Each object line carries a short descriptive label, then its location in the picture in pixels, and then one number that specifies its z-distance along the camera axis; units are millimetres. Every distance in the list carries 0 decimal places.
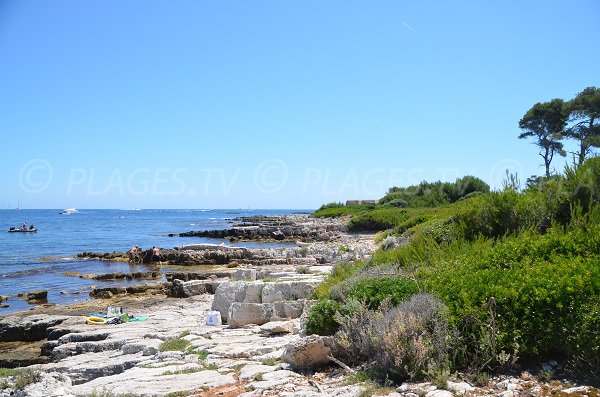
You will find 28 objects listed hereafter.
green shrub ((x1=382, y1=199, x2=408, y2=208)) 62200
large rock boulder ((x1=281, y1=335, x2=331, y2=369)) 6652
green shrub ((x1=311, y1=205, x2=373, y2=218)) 75912
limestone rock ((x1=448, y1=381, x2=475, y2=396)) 4895
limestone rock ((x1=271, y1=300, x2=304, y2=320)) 10977
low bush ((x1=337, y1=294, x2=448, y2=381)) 5410
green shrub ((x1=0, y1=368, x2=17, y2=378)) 8302
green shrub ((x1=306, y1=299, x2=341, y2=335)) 7449
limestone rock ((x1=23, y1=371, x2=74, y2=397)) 5930
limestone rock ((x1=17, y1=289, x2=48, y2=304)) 19078
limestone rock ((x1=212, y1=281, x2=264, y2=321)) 12055
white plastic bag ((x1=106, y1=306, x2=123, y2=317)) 14478
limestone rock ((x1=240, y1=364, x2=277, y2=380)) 6777
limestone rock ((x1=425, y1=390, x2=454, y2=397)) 4812
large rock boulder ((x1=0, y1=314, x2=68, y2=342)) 13508
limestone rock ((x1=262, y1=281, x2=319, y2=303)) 11898
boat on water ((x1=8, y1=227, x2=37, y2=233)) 63238
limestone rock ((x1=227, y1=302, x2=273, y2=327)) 10953
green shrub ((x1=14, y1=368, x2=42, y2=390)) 6074
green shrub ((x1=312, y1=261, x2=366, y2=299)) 9949
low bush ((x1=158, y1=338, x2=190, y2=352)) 9273
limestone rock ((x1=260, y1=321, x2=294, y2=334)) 9570
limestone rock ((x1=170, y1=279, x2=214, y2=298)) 17984
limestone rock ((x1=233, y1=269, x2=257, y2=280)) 15346
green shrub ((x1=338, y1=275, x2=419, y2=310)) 6891
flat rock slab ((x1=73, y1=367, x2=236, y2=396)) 6418
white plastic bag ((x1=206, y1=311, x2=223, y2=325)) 11534
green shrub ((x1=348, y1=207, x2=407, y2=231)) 46969
